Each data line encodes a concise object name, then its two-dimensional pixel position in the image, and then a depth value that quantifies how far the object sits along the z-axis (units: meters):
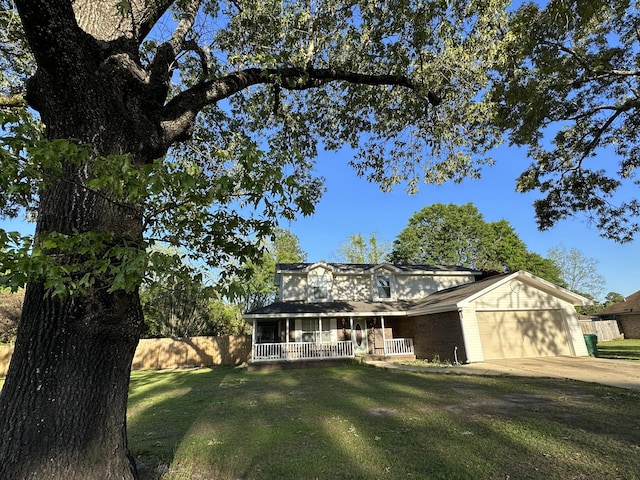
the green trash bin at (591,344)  14.88
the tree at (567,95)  7.68
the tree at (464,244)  36.75
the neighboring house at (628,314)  27.16
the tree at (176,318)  22.39
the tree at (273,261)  31.06
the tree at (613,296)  59.34
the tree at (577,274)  40.84
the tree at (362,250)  36.53
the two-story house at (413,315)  14.41
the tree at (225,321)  24.93
